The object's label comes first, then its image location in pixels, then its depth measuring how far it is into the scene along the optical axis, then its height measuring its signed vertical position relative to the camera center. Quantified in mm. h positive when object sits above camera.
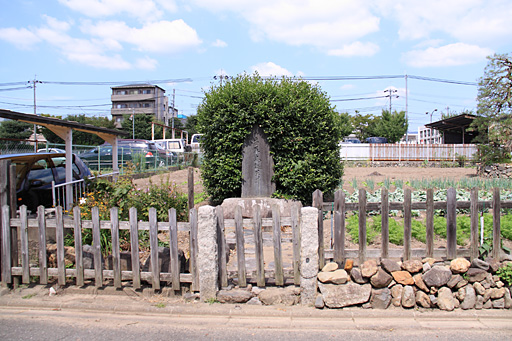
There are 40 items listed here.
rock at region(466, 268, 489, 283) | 4512 -1399
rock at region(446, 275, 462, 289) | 4523 -1477
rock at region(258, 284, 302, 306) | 4562 -1660
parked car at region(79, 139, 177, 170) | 18938 +417
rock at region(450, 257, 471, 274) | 4551 -1297
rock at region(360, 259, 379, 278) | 4500 -1315
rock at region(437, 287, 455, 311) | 4422 -1666
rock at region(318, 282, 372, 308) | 4457 -1609
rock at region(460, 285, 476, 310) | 4465 -1676
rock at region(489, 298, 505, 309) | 4484 -1739
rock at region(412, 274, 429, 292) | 4504 -1492
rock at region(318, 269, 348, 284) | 4508 -1409
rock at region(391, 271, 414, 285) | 4520 -1428
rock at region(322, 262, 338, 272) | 4648 -1326
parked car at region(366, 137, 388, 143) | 39866 +2176
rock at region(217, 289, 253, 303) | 4562 -1645
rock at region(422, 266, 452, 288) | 4492 -1417
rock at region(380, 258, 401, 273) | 4578 -1299
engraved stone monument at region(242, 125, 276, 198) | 7781 -77
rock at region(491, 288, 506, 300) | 4492 -1601
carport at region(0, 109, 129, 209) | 5793 +725
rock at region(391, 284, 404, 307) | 4492 -1627
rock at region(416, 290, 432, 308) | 4473 -1683
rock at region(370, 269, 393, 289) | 4484 -1438
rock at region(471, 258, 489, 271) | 4555 -1286
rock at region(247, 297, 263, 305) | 4578 -1713
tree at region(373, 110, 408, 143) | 46969 +4327
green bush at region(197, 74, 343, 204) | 7500 +594
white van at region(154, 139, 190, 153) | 30286 +1478
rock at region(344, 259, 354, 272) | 4648 -1302
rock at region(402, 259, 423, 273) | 4574 -1301
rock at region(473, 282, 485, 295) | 4484 -1553
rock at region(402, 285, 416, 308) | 4457 -1661
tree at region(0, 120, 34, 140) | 37469 +3581
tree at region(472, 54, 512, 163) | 16062 +2086
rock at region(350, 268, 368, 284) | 4527 -1416
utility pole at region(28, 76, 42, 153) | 45578 +9884
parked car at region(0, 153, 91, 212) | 6715 -257
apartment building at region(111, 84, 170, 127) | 72875 +12243
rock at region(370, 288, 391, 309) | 4469 -1659
